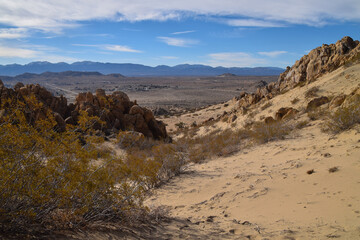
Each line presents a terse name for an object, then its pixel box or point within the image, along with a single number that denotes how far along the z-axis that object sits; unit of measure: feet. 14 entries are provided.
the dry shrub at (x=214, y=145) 30.40
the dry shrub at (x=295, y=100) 45.73
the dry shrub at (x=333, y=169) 17.22
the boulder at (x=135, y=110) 49.83
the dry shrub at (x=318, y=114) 33.07
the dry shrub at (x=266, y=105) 51.52
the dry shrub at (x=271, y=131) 30.71
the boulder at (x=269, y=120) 39.62
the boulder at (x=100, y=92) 50.36
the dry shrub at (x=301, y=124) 32.32
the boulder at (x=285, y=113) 39.17
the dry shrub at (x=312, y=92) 44.09
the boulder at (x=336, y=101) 33.88
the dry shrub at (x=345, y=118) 24.54
